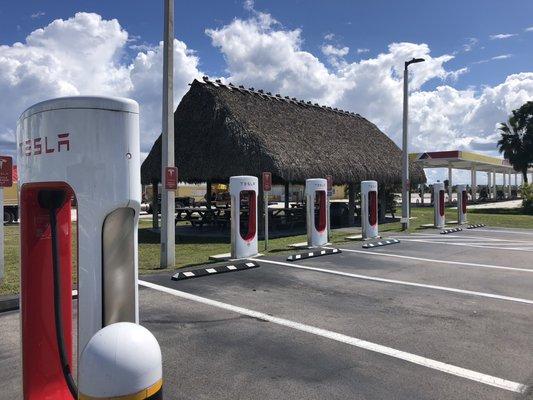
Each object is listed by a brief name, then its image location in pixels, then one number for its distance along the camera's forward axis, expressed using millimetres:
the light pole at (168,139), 10156
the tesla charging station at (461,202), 22234
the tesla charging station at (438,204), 20094
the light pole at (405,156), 19025
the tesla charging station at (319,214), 13180
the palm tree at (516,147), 41403
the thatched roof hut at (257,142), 17188
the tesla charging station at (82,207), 2986
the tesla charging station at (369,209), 15367
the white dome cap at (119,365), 2066
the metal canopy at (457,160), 37844
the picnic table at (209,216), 18797
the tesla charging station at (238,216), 11016
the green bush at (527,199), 32909
